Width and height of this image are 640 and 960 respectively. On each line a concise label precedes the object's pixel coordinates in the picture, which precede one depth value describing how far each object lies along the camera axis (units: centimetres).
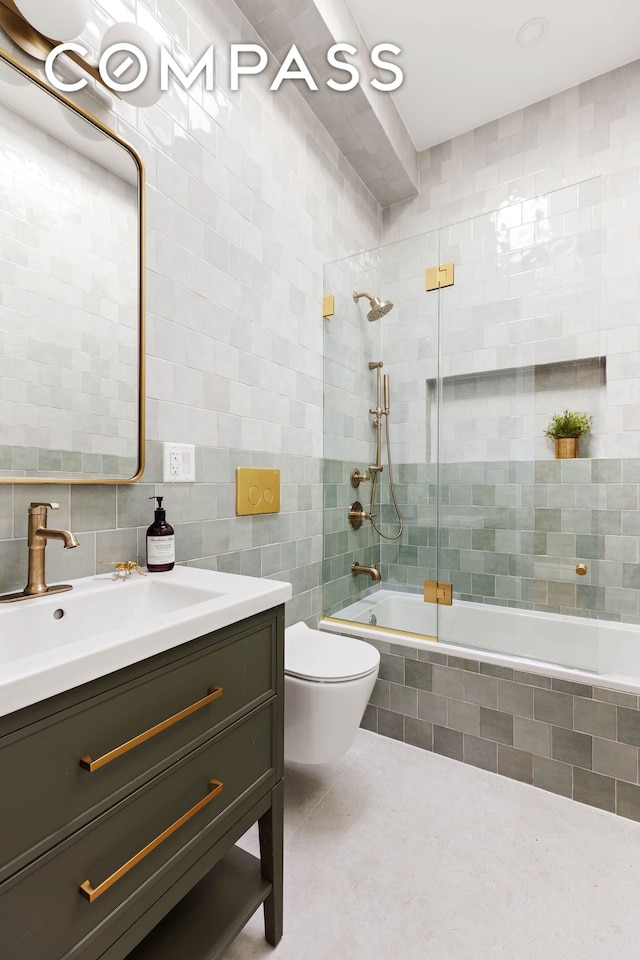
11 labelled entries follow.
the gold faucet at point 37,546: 97
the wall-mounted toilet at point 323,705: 144
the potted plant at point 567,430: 218
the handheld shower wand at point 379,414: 241
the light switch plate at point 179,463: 138
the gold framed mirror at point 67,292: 102
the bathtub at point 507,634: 170
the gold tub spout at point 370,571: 237
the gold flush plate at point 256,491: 168
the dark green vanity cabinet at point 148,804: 61
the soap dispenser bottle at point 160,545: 124
